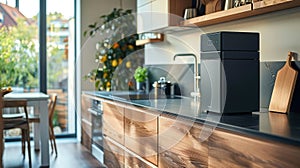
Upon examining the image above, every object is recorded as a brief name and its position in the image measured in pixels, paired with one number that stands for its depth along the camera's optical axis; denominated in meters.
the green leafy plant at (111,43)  5.69
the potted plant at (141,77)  4.85
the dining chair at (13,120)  3.90
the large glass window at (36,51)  6.03
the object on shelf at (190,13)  3.56
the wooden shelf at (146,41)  4.53
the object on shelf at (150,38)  4.48
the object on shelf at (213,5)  3.18
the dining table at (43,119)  4.52
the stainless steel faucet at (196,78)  3.54
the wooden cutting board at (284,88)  2.41
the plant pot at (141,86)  4.87
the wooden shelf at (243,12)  2.37
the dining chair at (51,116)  5.09
